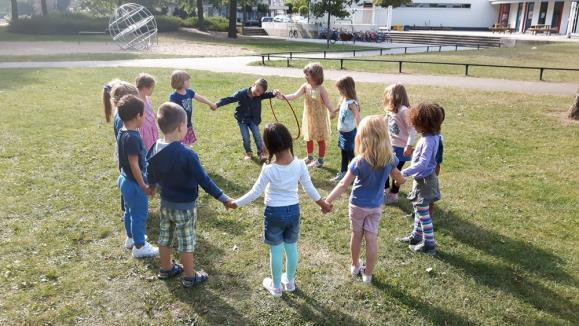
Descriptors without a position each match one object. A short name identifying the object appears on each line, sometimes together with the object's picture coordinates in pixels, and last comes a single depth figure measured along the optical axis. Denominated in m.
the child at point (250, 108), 6.68
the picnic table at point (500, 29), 47.38
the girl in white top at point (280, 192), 3.41
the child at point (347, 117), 5.81
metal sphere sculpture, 28.61
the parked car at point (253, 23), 56.11
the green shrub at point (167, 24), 41.97
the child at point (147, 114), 5.12
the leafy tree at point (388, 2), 39.78
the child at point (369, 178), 3.68
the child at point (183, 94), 6.07
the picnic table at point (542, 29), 43.66
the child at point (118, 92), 4.38
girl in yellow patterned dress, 6.39
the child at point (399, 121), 5.20
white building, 54.22
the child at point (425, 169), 4.29
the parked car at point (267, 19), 53.92
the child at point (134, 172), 3.85
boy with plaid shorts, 3.54
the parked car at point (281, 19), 48.18
